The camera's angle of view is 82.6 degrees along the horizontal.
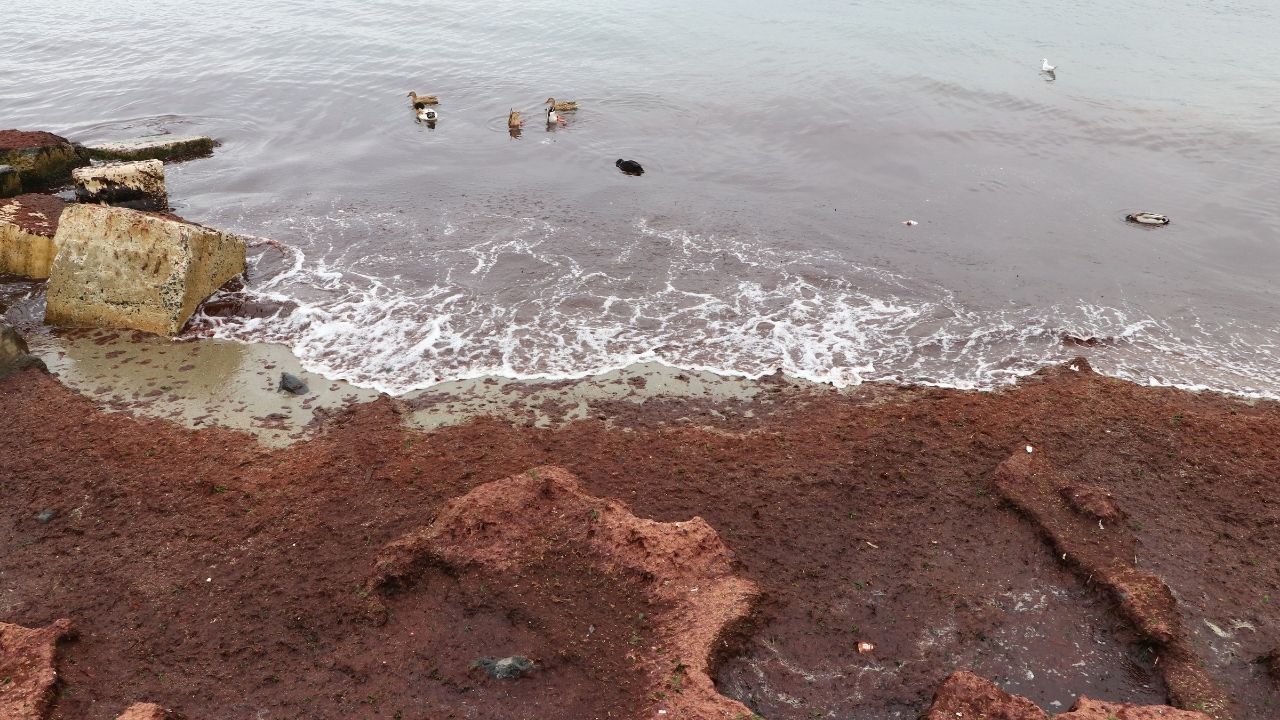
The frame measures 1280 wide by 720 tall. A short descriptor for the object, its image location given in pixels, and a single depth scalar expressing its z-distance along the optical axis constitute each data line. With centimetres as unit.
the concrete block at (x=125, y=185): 1370
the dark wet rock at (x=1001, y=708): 525
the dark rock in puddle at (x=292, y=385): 930
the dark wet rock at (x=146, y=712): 518
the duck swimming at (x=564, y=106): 2151
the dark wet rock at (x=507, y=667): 572
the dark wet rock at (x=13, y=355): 912
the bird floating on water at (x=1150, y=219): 1461
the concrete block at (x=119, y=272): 1045
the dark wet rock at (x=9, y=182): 1428
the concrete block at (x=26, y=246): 1160
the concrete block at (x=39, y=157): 1463
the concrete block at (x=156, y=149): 1650
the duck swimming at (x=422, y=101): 2175
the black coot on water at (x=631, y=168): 1727
